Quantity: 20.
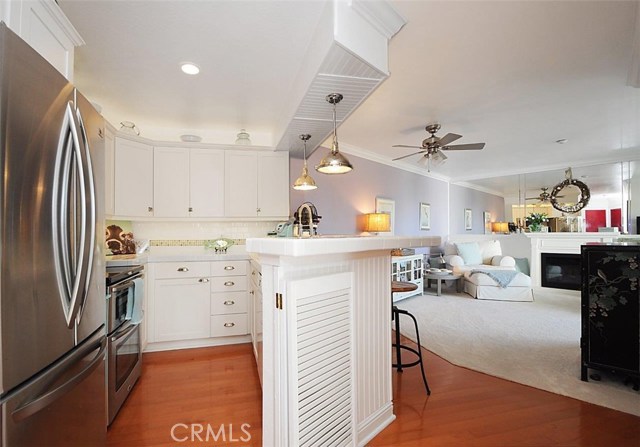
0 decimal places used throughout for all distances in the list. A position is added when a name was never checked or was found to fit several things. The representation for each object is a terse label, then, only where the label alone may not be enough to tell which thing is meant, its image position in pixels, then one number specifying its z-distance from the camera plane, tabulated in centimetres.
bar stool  214
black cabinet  214
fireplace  554
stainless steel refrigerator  88
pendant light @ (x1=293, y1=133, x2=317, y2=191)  287
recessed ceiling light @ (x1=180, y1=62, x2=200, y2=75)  228
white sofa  484
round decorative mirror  505
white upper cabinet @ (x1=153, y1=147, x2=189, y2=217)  327
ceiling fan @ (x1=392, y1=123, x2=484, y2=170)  343
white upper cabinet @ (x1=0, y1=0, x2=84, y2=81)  119
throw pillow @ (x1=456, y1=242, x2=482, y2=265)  584
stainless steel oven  181
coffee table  517
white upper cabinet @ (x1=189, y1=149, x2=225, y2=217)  341
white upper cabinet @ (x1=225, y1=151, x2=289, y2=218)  354
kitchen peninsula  124
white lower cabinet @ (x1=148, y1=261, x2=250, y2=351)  296
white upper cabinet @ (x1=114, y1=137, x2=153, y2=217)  298
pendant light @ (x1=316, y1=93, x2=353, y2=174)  227
